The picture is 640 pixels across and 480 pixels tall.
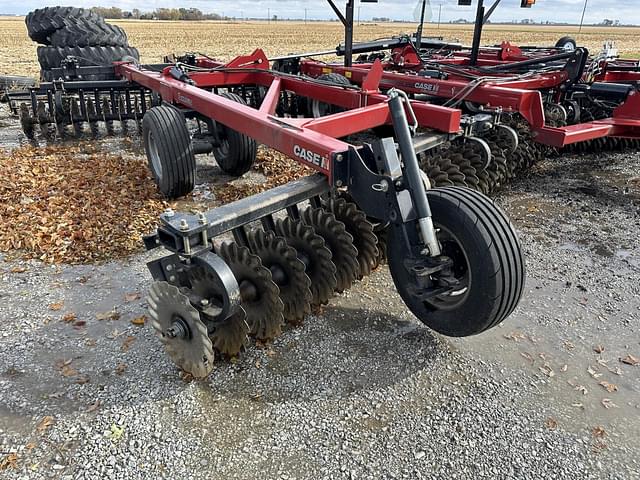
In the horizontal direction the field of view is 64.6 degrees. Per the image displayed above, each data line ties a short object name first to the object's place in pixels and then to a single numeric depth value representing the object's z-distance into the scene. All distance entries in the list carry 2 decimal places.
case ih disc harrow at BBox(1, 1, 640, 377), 2.38
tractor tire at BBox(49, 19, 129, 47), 8.99
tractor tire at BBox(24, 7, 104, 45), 9.06
